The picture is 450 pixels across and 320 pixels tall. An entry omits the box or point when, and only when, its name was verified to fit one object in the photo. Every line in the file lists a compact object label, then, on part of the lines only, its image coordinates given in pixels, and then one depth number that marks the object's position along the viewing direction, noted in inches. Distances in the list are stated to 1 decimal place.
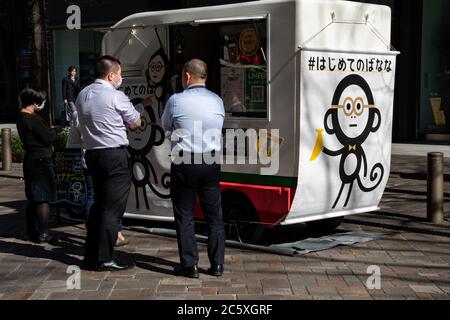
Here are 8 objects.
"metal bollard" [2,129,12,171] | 490.9
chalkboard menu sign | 304.7
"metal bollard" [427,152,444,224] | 297.0
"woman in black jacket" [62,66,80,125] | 634.8
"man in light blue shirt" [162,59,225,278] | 210.5
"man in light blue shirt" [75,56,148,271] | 221.8
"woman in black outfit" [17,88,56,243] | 271.1
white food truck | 239.1
